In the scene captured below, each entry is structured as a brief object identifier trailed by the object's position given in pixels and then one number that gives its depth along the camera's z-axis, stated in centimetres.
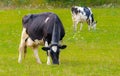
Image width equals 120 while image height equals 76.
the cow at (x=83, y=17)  3906
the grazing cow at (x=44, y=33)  1699
